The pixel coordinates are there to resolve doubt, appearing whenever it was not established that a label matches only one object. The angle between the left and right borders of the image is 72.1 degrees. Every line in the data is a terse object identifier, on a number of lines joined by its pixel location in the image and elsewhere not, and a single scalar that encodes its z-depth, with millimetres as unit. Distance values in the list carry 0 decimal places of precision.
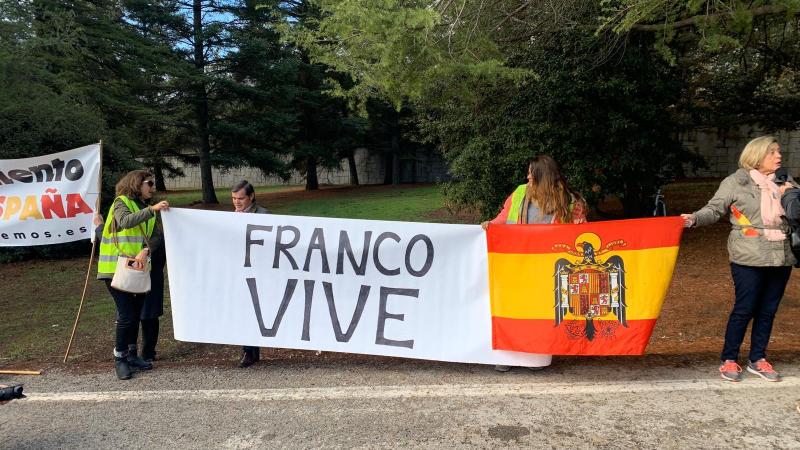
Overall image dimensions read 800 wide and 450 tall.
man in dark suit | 4896
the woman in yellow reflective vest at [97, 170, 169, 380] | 4602
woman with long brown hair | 4398
